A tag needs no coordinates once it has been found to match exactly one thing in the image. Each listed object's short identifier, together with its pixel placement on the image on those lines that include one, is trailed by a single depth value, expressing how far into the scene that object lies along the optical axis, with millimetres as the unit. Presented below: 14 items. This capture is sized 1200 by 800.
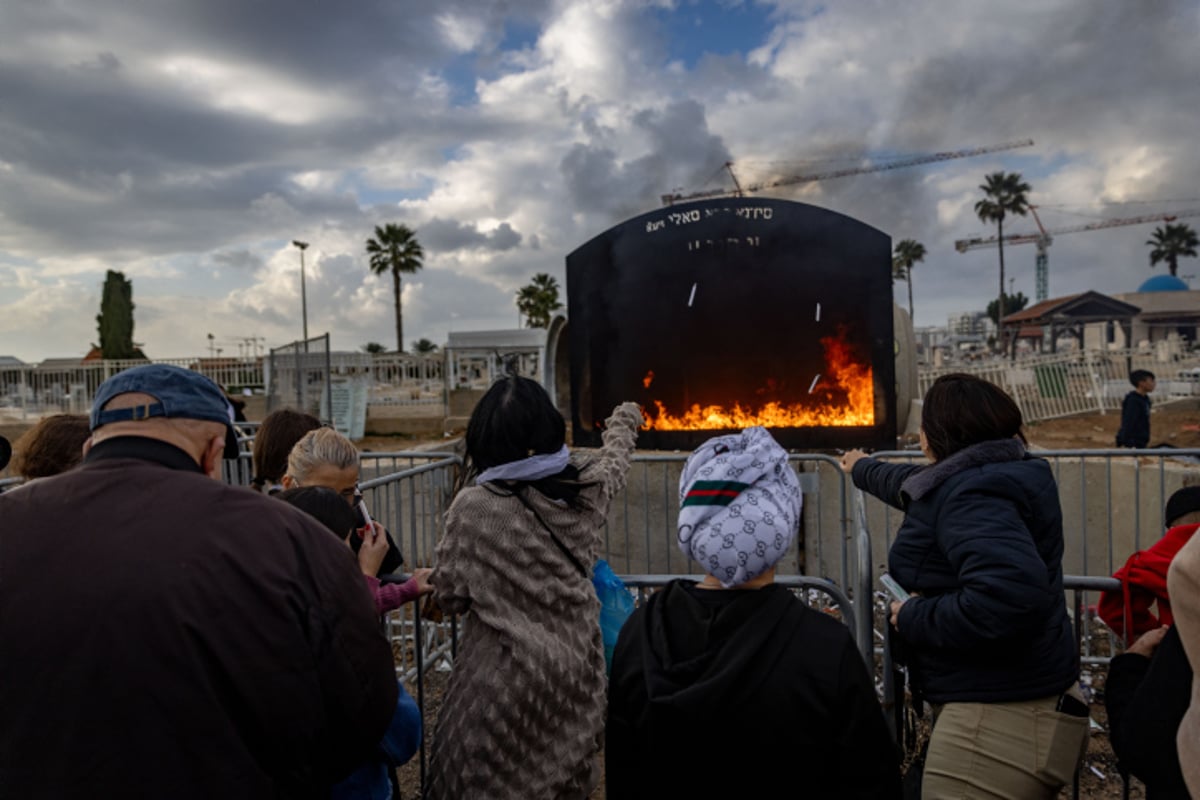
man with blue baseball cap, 1448
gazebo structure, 44375
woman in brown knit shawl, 2383
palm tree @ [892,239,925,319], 77688
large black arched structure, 8812
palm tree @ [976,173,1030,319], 64188
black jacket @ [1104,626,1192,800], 1789
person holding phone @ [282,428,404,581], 3158
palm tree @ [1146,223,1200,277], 71125
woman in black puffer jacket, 2223
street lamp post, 47562
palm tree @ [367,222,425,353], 52938
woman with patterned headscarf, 1750
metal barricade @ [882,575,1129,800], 2781
